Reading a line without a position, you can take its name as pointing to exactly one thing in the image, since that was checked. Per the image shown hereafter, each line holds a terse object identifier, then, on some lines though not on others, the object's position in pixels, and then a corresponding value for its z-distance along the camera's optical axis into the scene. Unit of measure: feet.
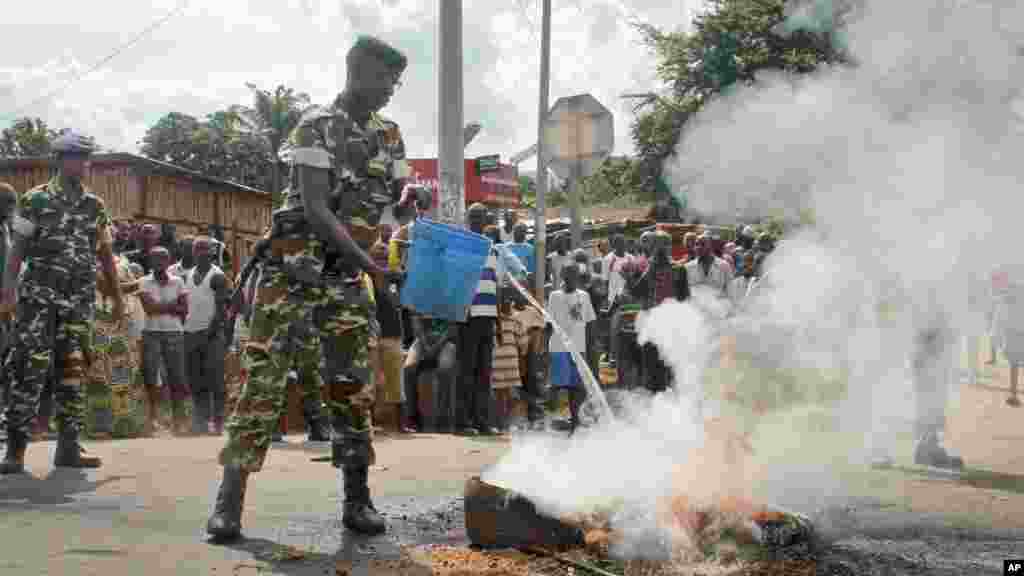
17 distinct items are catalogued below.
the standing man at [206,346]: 31.55
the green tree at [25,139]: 178.19
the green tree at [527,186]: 201.93
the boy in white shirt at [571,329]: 33.35
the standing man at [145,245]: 38.83
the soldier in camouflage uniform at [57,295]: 19.76
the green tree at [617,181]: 58.49
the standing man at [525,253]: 38.14
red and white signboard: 117.60
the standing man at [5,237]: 21.36
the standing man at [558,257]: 44.52
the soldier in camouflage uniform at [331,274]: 13.67
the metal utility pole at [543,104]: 44.52
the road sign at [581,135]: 35.63
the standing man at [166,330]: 30.99
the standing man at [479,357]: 30.60
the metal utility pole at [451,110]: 29.58
